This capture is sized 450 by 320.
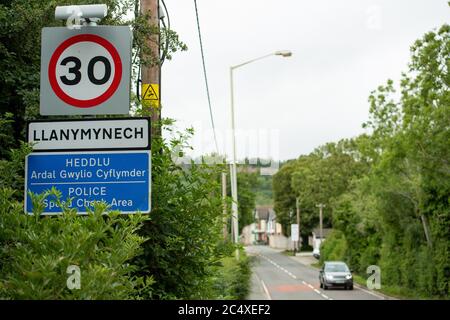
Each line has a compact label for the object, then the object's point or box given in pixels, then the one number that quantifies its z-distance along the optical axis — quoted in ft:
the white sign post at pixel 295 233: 263.90
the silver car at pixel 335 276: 115.96
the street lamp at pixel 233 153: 85.92
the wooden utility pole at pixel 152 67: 23.75
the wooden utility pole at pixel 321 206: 232.80
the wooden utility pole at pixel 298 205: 273.99
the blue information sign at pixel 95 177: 14.23
